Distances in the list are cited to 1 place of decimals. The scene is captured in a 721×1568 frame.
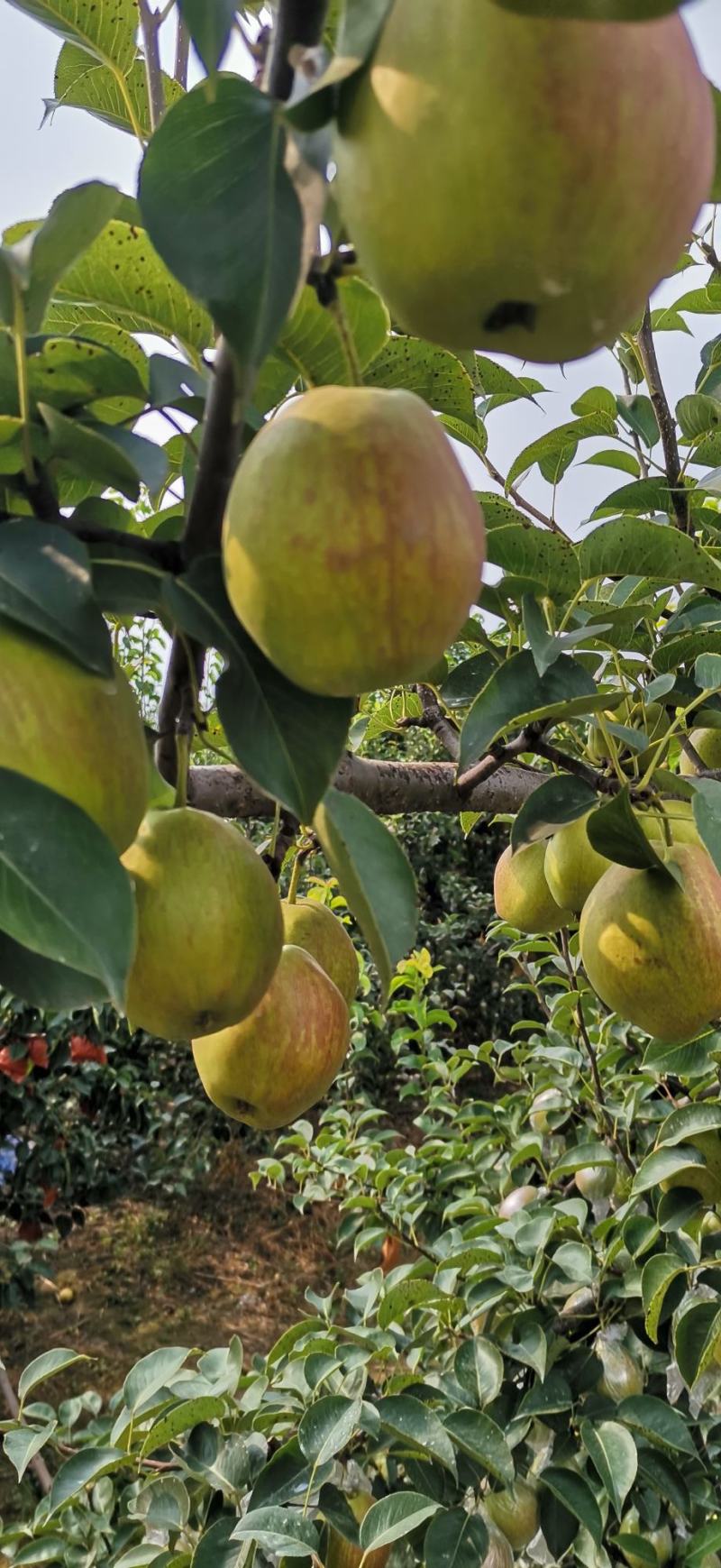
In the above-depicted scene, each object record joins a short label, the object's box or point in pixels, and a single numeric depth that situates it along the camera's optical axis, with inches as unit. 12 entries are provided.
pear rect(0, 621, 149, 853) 18.7
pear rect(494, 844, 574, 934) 50.3
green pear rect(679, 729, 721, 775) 57.6
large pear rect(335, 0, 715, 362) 12.4
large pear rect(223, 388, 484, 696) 16.5
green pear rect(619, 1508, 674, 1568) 43.8
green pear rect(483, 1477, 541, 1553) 44.3
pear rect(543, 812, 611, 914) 43.8
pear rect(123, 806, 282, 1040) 24.5
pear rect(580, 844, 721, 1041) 36.4
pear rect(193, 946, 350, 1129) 32.3
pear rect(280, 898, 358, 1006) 39.1
